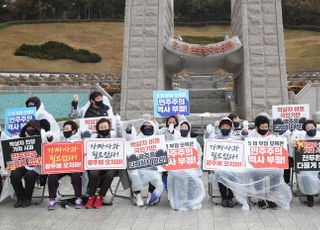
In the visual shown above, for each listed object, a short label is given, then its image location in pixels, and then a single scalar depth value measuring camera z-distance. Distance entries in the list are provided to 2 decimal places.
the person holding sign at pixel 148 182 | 6.58
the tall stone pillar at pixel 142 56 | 13.68
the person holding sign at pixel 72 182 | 6.51
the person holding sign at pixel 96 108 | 7.64
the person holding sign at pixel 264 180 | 6.41
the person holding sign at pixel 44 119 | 7.37
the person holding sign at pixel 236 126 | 7.89
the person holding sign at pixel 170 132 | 7.08
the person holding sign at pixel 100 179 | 6.57
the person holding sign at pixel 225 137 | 6.48
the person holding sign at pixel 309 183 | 6.42
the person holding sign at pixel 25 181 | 6.64
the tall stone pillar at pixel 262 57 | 13.52
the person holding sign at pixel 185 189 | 6.39
